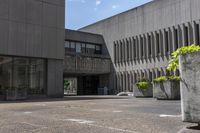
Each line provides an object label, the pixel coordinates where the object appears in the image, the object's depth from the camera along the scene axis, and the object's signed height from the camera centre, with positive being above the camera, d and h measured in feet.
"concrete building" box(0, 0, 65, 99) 90.14 +12.69
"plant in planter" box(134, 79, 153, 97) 85.30 -0.74
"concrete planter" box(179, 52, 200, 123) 18.65 -0.07
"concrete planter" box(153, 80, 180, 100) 62.75 -0.83
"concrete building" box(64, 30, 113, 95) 145.89 +12.57
